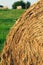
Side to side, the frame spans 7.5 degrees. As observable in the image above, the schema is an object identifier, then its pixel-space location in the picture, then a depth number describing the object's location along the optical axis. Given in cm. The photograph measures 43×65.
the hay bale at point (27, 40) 403
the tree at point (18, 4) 4820
